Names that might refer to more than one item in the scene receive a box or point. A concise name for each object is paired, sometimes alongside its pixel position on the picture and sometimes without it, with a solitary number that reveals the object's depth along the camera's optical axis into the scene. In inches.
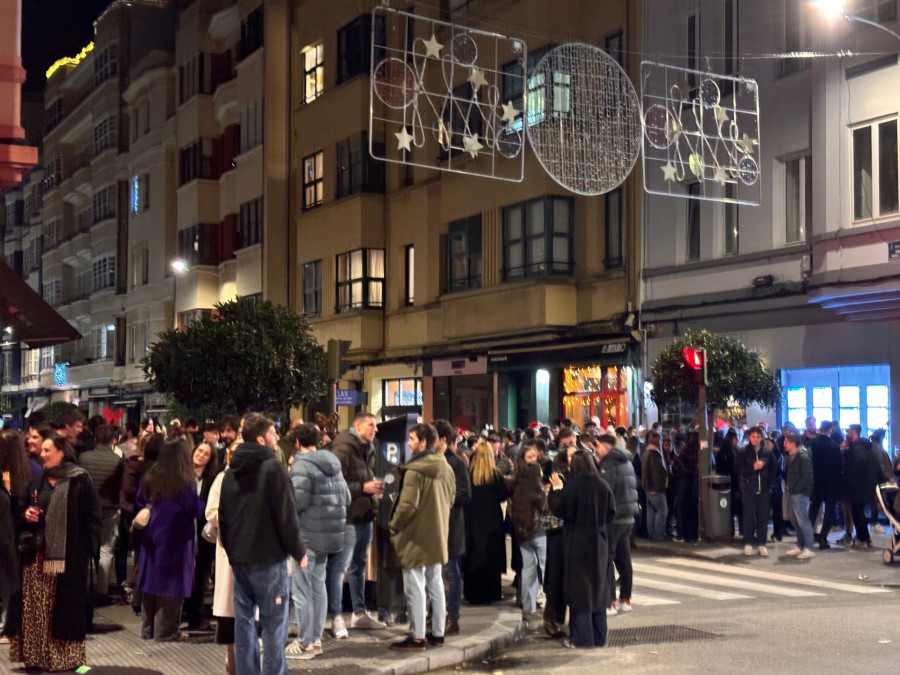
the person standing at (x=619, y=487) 457.7
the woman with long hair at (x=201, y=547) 428.8
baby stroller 614.2
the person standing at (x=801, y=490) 664.4
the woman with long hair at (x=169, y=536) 398.6
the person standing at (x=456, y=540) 432.1
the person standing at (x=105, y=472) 477.7
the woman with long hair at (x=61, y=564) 352.2
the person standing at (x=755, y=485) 689.6
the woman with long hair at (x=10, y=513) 324.5
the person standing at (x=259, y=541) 316.8
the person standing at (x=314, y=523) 374.3
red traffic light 734.5
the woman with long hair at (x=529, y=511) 475.5
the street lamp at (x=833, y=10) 647.0
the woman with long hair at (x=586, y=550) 409.1
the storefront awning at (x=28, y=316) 890.7
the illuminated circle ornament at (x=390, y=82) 643.4
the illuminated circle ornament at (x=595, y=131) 790.5
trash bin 710.5
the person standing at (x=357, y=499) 427.5
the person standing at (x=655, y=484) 730.2
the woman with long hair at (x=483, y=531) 500.7
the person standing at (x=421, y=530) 390.9
